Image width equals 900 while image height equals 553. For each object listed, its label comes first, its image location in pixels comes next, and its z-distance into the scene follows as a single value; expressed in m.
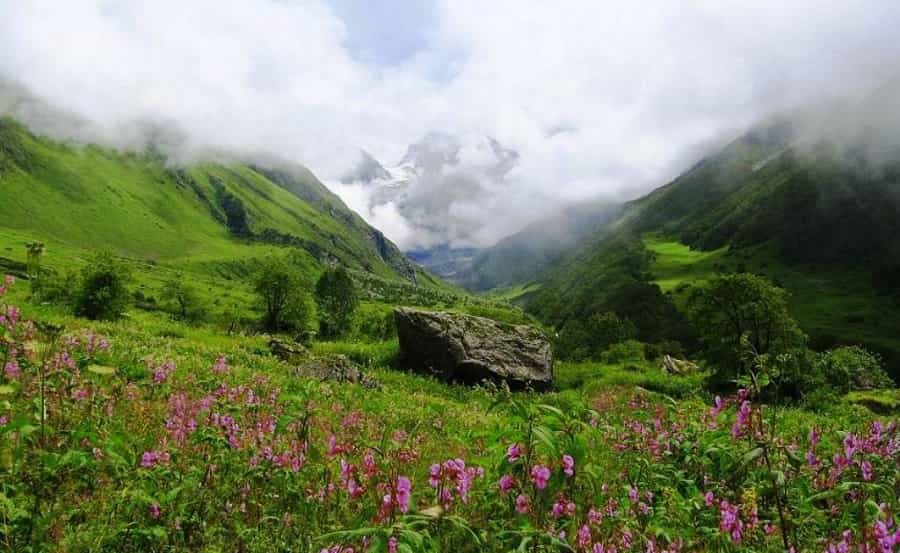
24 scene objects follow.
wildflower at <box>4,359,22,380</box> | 5.98
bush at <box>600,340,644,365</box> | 42.53
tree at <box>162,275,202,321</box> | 113.59
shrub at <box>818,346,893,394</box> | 32.62
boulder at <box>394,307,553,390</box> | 26.39
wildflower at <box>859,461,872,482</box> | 4.47
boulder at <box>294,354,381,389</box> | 19.50
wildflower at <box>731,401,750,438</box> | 4.28
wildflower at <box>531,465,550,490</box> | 3.43
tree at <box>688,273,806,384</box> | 34.25
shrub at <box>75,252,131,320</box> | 56.88
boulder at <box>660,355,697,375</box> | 36.94
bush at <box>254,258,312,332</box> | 84.88
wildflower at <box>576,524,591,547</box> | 3.80
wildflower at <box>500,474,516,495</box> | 3.56
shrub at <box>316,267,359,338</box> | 104.88
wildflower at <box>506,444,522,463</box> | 3.46
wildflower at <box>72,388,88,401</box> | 6.80
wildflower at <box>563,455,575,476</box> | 3.32
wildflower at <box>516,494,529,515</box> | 3.59
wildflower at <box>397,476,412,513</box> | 3.18
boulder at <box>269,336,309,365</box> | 22.66
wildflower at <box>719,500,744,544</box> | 4.20
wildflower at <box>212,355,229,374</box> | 10.45
